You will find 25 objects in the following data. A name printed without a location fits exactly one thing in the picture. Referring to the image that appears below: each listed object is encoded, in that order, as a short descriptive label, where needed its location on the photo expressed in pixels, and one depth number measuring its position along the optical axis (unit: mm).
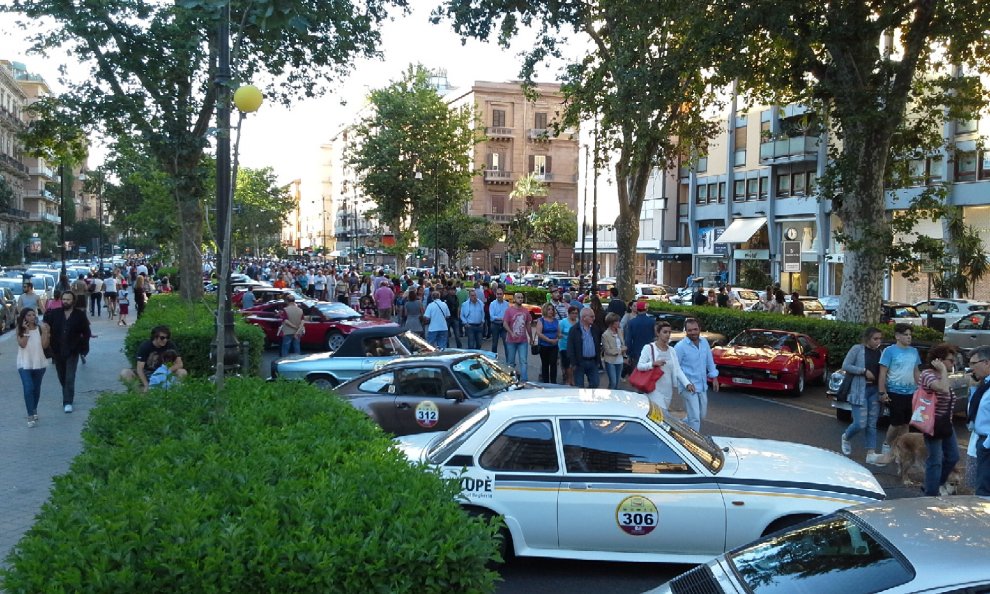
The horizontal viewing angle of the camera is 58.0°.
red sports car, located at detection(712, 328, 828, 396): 16688
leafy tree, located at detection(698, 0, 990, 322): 17703
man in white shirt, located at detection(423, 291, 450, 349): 19297
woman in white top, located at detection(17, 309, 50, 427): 11930
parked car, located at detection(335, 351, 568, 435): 10117
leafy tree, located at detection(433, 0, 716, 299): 20344
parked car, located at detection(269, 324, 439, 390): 13641
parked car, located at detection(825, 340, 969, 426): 13570
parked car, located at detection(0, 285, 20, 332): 27070
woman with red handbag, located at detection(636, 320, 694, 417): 10039
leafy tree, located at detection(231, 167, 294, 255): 86000
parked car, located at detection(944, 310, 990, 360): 24766
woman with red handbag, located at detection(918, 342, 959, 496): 8773
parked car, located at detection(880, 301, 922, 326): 27622
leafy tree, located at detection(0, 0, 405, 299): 19453
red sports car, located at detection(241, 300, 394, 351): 22469
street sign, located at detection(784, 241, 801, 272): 26234
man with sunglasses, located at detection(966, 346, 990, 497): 7359
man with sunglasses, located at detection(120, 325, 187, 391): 10352
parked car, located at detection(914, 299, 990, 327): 28481
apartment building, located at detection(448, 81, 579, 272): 81438
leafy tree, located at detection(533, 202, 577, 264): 70250
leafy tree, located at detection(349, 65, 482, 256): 50438
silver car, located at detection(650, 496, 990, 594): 3369
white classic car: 6285
